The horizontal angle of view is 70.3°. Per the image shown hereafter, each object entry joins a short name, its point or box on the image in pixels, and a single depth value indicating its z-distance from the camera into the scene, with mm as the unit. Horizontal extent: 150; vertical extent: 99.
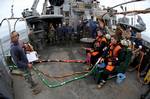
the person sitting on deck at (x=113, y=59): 3170
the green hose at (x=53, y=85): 3243
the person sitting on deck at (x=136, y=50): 3670
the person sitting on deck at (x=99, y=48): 3603
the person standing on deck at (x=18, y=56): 2752
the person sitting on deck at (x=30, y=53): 4057
